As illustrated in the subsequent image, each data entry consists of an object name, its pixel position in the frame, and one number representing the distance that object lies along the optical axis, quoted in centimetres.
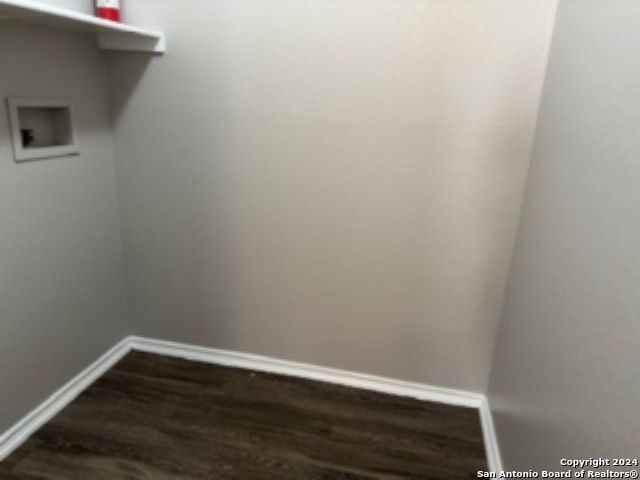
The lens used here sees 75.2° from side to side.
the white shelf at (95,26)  120
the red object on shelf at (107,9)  167
